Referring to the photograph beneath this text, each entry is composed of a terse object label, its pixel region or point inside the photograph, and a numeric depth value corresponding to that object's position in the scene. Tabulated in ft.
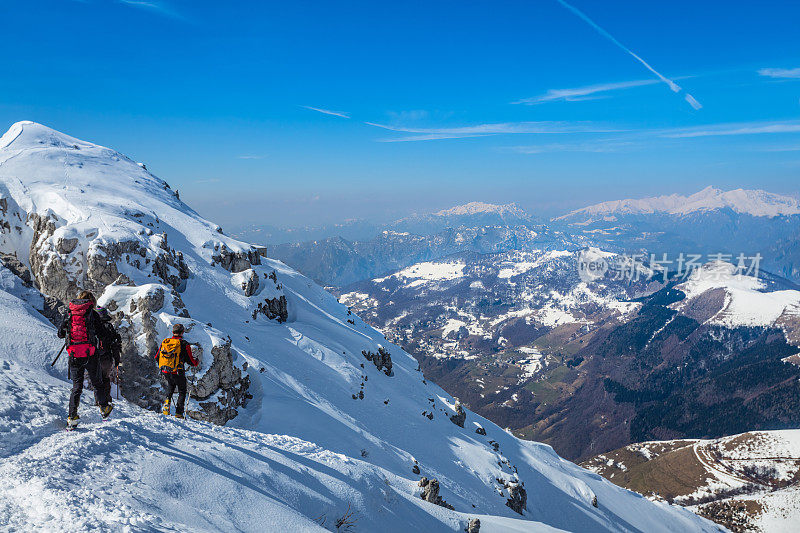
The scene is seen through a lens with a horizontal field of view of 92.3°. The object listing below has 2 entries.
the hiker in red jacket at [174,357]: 51.49
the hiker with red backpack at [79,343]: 39.99
